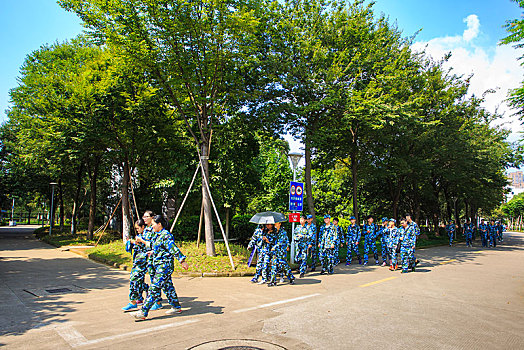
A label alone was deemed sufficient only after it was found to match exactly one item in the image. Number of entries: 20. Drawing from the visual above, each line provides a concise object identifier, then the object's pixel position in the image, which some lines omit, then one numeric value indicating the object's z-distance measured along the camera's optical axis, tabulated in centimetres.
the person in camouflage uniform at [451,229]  2568
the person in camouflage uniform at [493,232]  2714
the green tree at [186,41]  1089
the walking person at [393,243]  1278
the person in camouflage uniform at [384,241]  1437
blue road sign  1258
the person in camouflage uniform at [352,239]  1461
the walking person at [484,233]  2709
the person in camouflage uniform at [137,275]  649
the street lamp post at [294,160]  1276
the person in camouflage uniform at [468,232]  2648
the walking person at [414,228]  1237
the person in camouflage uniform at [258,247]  980
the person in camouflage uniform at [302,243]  1162
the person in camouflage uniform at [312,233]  1216
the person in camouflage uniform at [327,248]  1177
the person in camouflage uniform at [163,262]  630
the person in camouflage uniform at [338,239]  1256
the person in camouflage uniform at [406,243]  1227
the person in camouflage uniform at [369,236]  1527
